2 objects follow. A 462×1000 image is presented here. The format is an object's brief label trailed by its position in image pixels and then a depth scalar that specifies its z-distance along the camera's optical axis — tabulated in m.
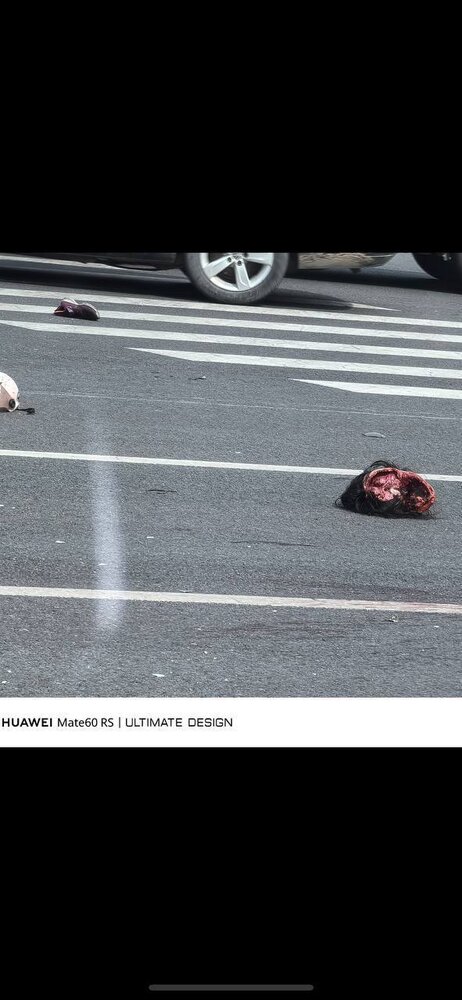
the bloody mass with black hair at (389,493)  12.13
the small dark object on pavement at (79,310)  19.67
